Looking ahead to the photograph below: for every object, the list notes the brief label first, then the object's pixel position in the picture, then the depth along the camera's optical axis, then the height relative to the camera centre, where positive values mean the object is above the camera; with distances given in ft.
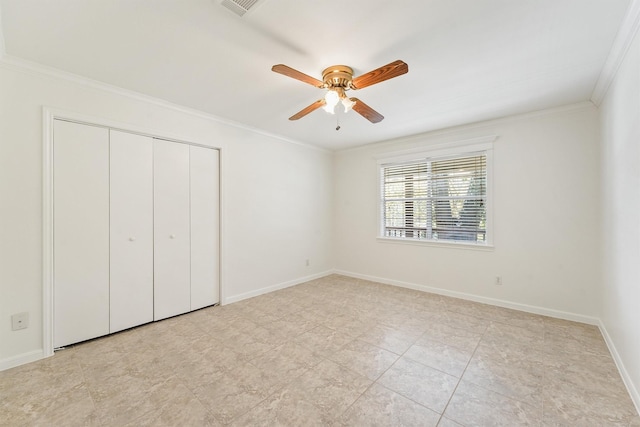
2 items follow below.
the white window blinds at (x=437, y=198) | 12.03 +0.69
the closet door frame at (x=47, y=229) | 7.25 -0.47
